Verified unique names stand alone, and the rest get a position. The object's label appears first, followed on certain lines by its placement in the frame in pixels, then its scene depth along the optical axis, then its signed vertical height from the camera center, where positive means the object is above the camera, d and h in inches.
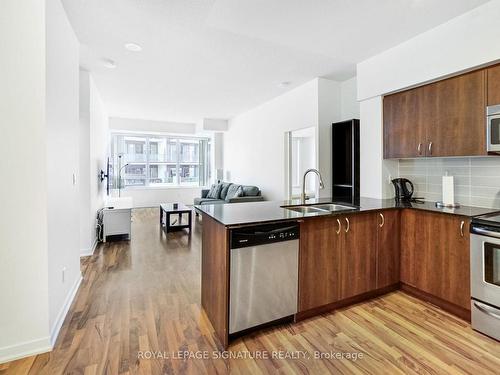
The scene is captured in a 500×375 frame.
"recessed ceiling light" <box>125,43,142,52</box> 124.8 +66.8
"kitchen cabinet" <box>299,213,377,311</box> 90.7 -26.4
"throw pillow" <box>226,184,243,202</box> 238.0 -5.2
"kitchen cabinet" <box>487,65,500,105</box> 92.4 +35.1
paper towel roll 109.3 -2.0
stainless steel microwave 90.6 +19.8
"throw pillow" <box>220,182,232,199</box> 271.3 -3.8
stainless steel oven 80.4 -28.2
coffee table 219.9 -24.3
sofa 228.4 -7.9
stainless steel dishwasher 77.5 -27.0
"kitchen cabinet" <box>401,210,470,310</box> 91.7 -26.2
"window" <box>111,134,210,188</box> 346.6 +36.6
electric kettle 131.5 -1.8
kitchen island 84.8 -24.7
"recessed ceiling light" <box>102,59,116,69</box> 144.2 +68.4
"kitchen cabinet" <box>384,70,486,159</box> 98.3 +27.7
